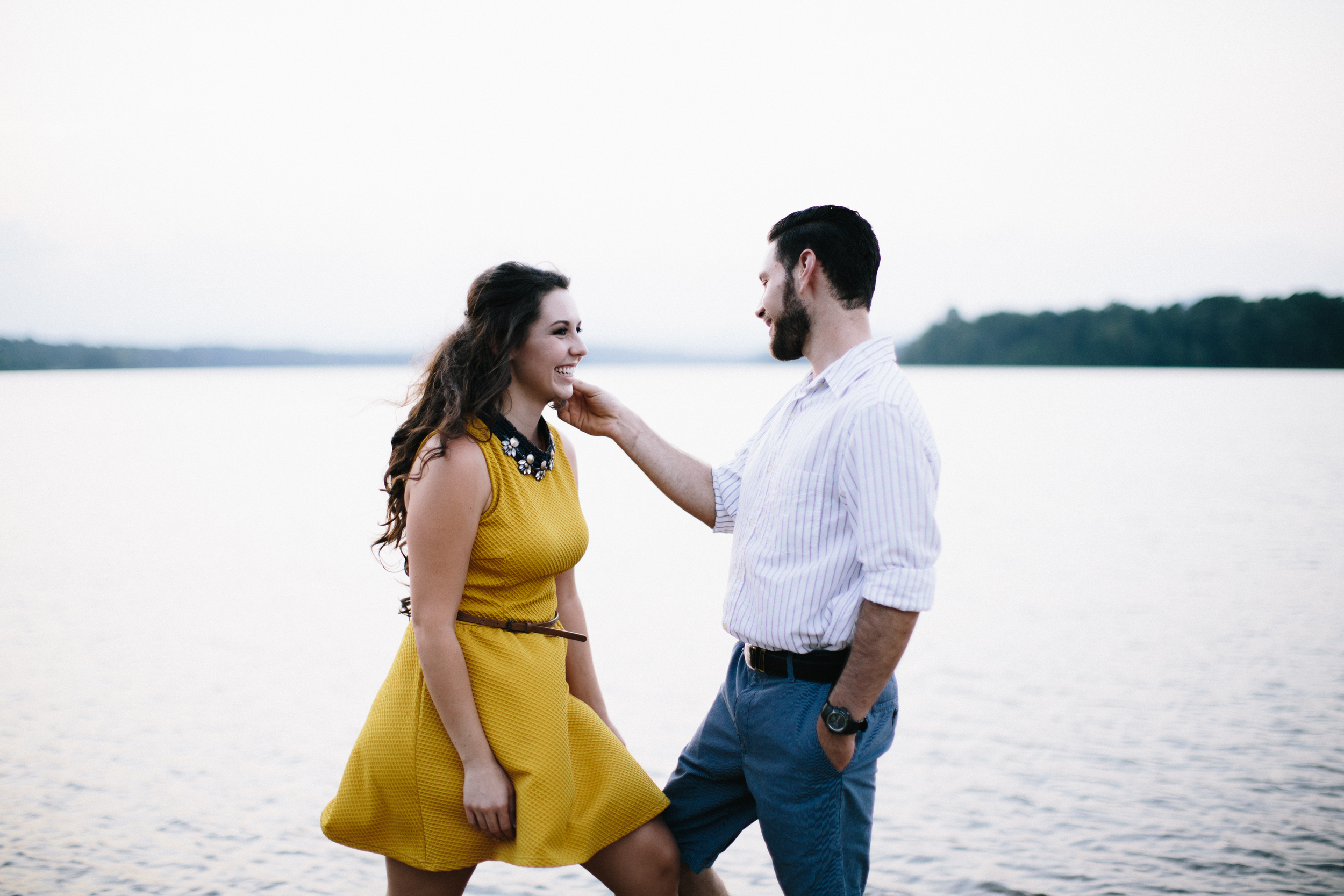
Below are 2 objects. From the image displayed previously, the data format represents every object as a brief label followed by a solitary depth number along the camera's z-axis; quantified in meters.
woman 2.43
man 2.37
